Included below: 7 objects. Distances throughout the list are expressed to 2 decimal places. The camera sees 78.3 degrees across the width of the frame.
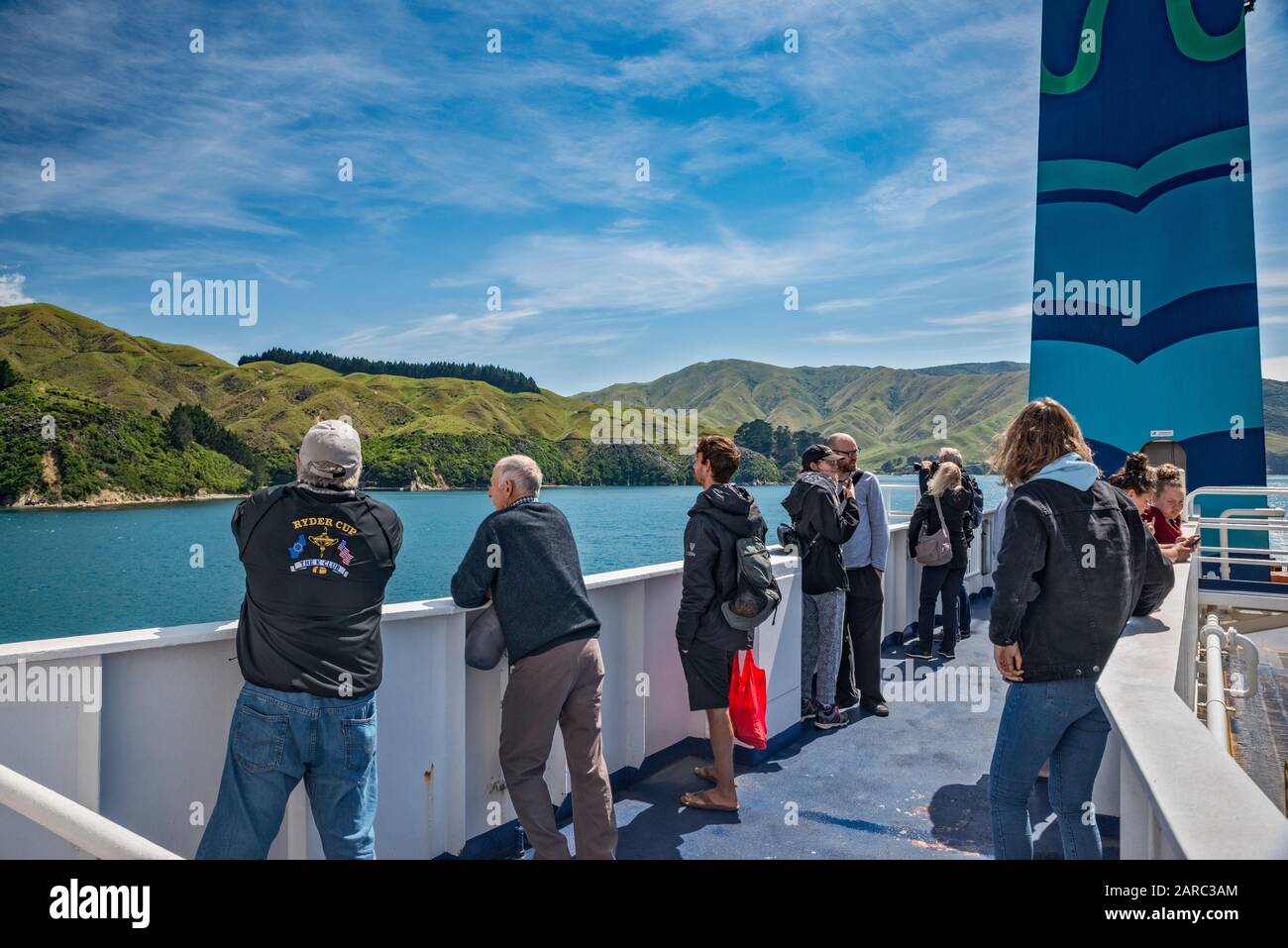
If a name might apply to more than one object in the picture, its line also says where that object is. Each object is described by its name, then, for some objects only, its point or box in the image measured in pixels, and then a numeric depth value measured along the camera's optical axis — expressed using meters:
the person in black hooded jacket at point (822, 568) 4.87
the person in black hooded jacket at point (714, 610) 3.83
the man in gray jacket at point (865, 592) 5.31
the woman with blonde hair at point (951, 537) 6.33
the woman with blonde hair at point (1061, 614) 2.39
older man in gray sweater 2.95
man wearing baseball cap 2.29
